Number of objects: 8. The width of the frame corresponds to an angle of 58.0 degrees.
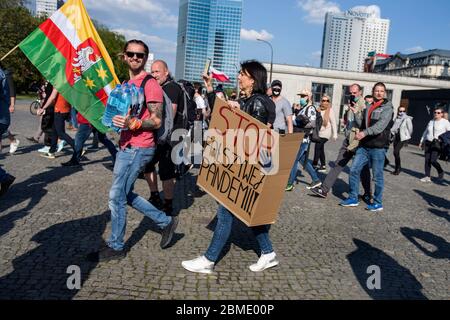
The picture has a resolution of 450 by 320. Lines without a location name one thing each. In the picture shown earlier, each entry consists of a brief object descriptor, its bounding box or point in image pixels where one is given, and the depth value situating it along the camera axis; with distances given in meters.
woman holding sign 3.68
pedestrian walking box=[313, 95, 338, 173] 8.73
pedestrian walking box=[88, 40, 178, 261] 3.59
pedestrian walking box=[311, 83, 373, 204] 6.90
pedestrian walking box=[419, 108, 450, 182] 9.93
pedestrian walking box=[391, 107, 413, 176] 10.98
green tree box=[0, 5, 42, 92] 42.69
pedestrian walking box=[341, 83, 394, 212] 6.30
